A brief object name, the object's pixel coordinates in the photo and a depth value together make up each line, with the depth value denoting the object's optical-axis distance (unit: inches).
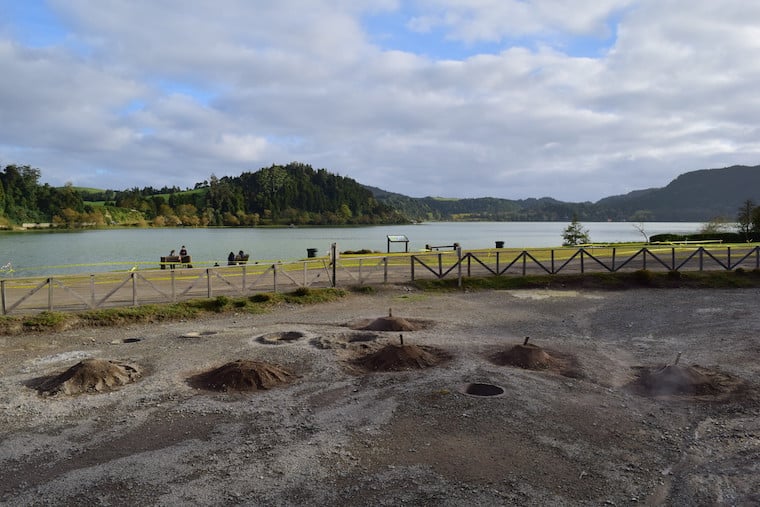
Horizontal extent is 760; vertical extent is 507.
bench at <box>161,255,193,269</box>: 1198.1
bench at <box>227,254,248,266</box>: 1247.8
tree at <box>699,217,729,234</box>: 2516.5
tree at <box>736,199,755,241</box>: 2110.0
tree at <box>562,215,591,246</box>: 2274.9
